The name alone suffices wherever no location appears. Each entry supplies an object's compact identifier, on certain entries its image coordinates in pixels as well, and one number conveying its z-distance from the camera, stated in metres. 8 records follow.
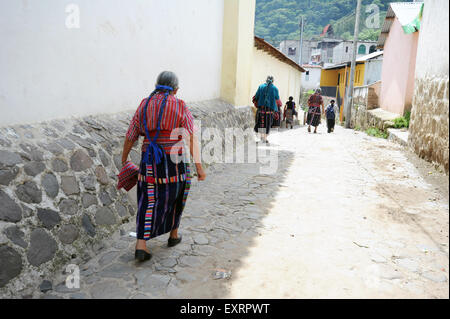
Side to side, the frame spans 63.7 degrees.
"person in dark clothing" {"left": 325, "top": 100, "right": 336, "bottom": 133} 13.39
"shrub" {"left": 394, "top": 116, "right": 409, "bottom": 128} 10.95
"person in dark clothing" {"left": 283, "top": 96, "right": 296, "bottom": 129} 15.34
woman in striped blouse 2.91
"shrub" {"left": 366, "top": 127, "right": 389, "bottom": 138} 11.44
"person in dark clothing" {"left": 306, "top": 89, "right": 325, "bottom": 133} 12.13
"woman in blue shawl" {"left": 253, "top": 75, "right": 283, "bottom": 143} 8.27
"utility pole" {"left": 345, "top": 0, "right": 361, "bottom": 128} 16.36
